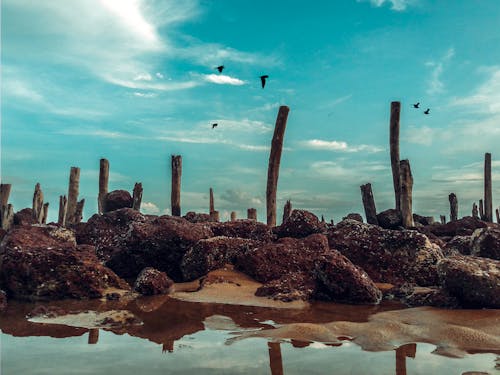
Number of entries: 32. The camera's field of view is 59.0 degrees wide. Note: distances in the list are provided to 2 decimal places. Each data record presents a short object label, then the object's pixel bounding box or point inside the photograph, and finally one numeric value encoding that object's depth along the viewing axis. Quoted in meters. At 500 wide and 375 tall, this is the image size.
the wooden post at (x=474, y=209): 32.78
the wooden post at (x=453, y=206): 26.89
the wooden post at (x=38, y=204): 24.91
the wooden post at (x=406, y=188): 15.07
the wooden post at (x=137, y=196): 18.94
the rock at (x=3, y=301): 6.22
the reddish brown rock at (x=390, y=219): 16.45
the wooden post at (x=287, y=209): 25.07
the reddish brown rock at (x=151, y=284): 7.22
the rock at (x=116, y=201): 18.95
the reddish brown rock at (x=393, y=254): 8.23
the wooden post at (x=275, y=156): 16.03
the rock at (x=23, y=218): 23.03
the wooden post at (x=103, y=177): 20.30
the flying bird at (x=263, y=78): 12.37
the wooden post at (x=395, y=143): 17.45
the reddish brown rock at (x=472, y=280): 5.85
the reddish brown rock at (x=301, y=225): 10.28
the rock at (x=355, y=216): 23.03
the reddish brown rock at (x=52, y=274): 7.23
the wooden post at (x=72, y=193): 20.75
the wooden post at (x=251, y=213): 24.81
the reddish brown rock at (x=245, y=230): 10.17
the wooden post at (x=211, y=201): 29.97
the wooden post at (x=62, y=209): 27.78
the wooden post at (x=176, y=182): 18.97
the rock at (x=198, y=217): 17.12
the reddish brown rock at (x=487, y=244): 8.73
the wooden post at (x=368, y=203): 18.06
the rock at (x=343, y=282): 6.73
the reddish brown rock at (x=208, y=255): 8.55
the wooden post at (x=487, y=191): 25.94
